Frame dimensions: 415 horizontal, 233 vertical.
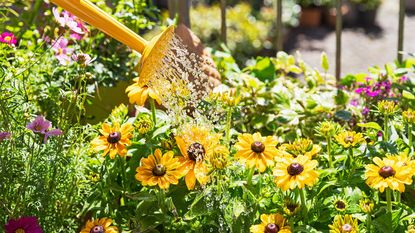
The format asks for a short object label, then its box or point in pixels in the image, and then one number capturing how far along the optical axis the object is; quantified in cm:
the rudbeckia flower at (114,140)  173
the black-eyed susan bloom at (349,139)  172
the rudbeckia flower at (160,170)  165
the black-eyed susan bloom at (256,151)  165
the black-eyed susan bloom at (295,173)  161
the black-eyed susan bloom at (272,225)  161
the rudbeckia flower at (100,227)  169
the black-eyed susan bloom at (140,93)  184
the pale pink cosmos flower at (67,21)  198
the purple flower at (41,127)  179
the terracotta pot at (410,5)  783
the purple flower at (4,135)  176
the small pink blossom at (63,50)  207
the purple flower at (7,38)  186
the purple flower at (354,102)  231
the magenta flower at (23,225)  170
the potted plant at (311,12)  752
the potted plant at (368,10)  754
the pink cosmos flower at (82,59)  180
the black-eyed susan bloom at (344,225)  157
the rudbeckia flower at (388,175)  157
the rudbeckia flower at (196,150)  165
